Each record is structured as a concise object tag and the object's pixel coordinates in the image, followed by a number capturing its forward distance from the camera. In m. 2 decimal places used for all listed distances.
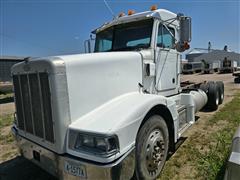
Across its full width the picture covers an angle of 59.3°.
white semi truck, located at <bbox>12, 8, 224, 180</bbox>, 2.19
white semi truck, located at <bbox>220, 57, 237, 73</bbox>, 35.53
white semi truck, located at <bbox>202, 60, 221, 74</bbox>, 37.53
